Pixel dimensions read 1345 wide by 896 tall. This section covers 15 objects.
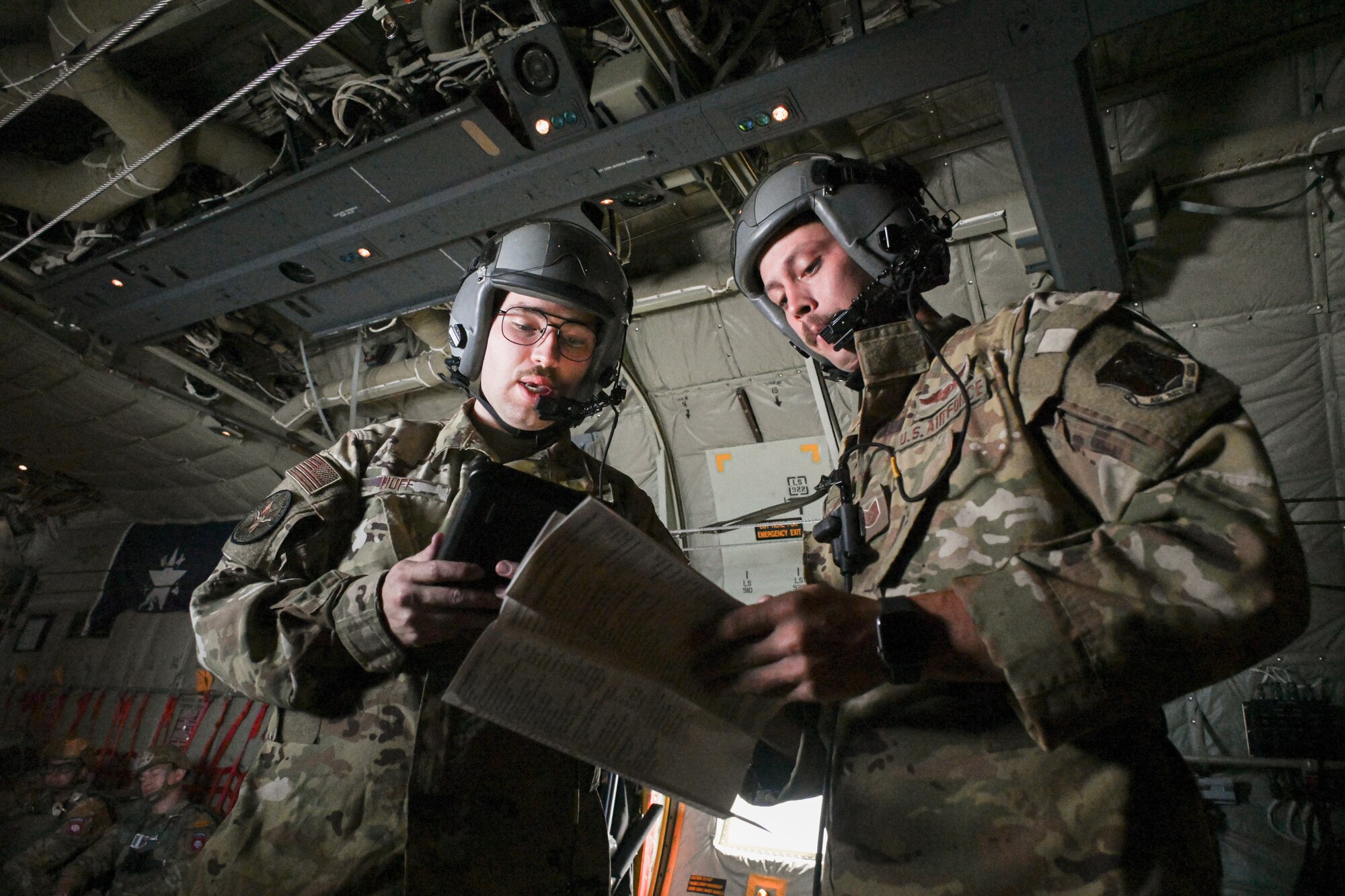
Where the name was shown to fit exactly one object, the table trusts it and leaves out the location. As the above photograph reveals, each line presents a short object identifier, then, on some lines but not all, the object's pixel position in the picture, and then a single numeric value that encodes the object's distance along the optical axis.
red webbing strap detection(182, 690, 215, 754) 6.96
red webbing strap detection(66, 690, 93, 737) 7.69
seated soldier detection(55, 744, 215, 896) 5.95
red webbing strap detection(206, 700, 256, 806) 6.71
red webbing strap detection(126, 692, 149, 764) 7.21
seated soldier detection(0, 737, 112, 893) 6.09
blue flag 7.06
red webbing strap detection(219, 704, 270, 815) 6.52
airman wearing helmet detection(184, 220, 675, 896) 1.23
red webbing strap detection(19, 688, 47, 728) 7.96
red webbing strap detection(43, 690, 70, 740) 7.82
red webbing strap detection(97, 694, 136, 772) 7.38
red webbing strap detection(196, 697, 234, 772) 6.79
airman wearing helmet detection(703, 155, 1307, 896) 0.75
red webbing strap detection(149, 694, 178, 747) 7.12
